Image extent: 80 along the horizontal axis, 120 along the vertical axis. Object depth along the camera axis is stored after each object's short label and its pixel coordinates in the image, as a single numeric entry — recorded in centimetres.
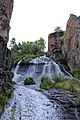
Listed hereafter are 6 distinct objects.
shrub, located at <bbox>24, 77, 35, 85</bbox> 1212
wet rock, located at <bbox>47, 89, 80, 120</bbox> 728
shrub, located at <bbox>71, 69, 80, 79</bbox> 1487
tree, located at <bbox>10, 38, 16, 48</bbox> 3298
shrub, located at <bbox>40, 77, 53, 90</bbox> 1048
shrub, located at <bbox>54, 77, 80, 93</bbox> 986
